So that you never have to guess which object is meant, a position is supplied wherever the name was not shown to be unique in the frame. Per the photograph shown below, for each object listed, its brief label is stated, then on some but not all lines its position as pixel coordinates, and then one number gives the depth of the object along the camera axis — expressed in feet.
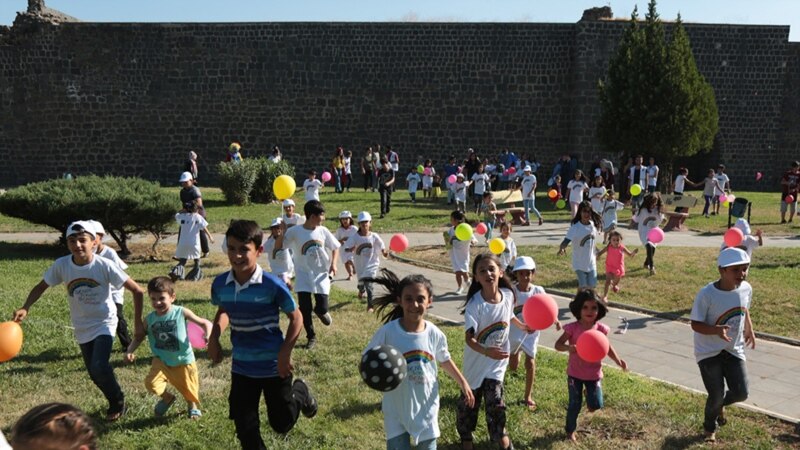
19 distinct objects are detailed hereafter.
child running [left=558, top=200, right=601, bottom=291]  31.27
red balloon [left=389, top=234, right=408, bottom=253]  30.83
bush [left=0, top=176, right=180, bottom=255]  41.98
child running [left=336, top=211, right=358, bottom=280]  31.58
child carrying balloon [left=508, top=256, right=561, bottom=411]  20.22
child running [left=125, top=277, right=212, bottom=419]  18.13
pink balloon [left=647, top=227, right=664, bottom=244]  38.11
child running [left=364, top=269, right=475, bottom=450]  14.03
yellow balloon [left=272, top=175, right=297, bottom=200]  32.32
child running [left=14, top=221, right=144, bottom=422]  17.67
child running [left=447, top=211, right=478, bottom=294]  34.04
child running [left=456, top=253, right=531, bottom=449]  16.43
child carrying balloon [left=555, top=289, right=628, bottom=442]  17.44
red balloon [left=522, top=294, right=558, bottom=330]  17.02
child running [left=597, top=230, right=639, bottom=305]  32.86
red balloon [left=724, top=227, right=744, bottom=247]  31.78
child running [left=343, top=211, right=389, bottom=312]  30.76
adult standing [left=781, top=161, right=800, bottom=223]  56.24
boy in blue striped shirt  14.32
